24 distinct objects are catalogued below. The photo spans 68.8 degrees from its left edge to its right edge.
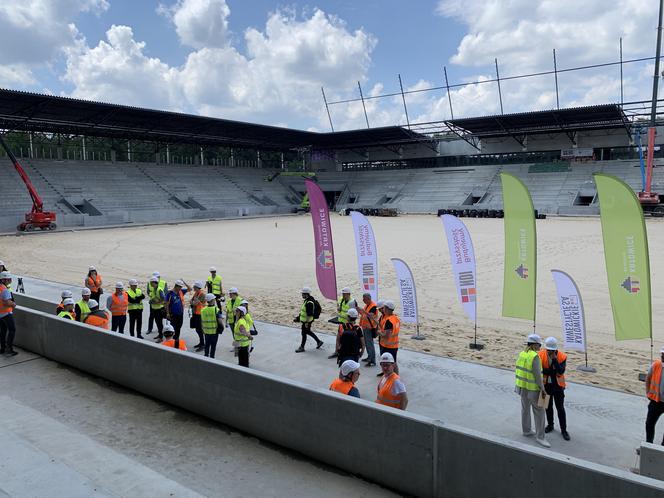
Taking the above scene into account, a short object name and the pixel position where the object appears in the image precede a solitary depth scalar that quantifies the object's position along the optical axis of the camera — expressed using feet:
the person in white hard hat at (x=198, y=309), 33.14
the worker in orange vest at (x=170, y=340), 24.93
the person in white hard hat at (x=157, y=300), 35.50
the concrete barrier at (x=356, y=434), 13.38
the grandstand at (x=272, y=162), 161.07
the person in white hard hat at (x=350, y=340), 26.86
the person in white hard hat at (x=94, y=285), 38.65
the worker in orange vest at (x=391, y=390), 18.47
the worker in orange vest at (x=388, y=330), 26.76
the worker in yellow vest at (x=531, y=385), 20.40
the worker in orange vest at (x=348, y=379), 18.45
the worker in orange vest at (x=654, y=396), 19.11
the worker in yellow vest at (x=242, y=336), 27.35
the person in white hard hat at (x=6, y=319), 30.27
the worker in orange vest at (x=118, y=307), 33.37
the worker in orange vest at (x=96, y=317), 29.30
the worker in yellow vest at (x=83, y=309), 31.24
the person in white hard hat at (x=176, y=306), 33.99
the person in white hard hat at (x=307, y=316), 32.60
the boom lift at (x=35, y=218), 128.36
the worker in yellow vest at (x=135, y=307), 34.42
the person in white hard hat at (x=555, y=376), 20.90
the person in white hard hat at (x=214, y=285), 40.45
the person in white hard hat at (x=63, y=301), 31.09
